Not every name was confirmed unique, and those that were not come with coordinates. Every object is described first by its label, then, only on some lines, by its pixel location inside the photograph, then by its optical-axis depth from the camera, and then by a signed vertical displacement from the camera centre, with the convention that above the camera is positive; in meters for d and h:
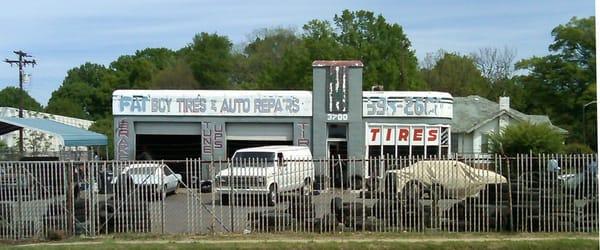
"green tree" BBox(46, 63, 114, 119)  98.81 +4.75
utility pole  54.28 +4.95
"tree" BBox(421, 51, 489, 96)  74.19 +5.30
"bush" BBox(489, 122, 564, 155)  35.53 -0.23
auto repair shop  36.44 +0.78
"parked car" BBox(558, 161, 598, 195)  17.33 -0.97
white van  17.53 -0.92
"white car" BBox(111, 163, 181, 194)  17.31 -0.85
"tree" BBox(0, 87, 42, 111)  108.84 +5.13
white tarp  17.66 -0.90
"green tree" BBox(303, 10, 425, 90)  58.19 +6.41
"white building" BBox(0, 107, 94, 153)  54.72 -0.04
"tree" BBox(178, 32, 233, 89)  79.00 +7.12
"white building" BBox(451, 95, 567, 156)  45.41 +0.48
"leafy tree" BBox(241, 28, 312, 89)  58.34 +6.12
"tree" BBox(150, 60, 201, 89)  77.00 +5.43
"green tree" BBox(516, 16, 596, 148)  59.84 +4.37
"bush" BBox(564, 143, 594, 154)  41.13 -0.72
